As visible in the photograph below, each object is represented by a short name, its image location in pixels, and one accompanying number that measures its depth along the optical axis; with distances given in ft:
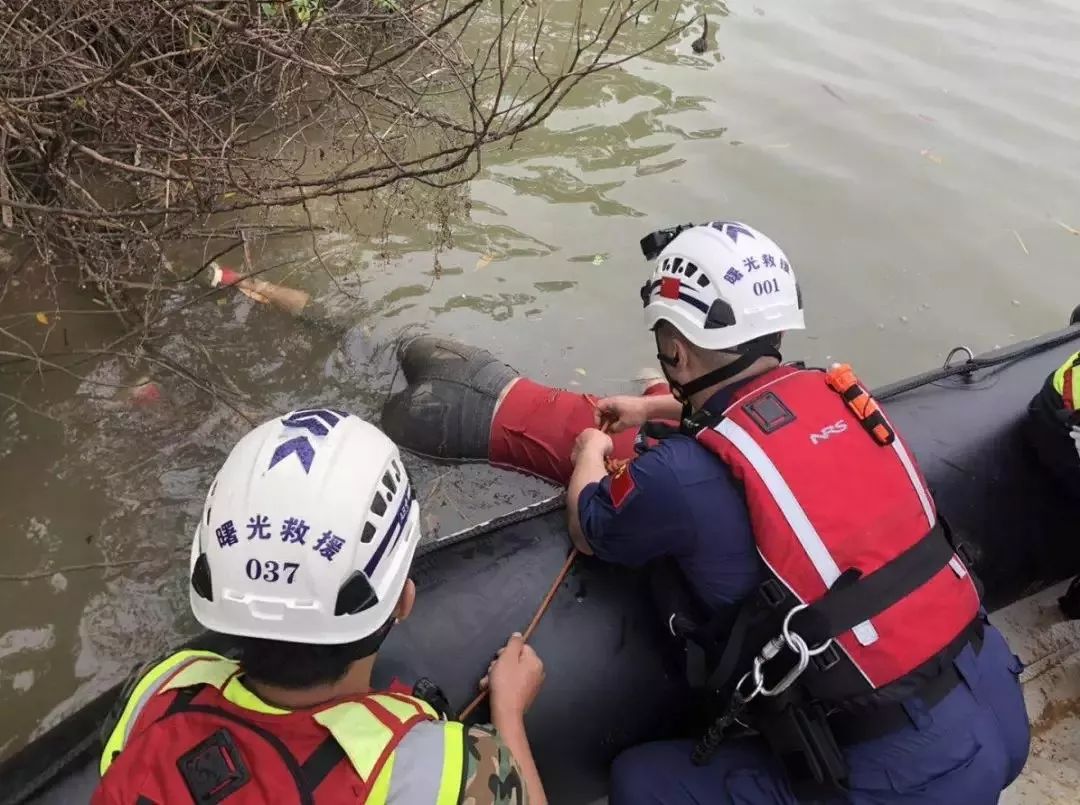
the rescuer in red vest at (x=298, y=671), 4.40
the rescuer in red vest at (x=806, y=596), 6.48
